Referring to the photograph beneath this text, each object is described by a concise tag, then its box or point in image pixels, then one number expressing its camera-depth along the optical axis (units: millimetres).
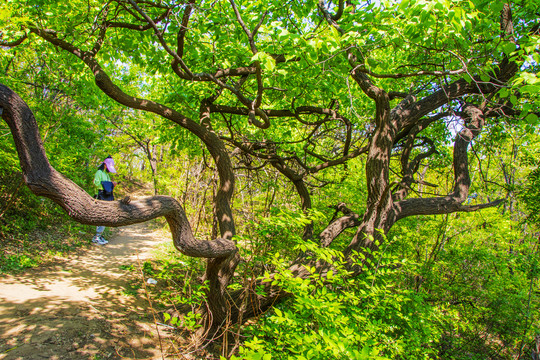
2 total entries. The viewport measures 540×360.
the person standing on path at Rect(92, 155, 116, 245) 6340
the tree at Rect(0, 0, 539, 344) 2533
